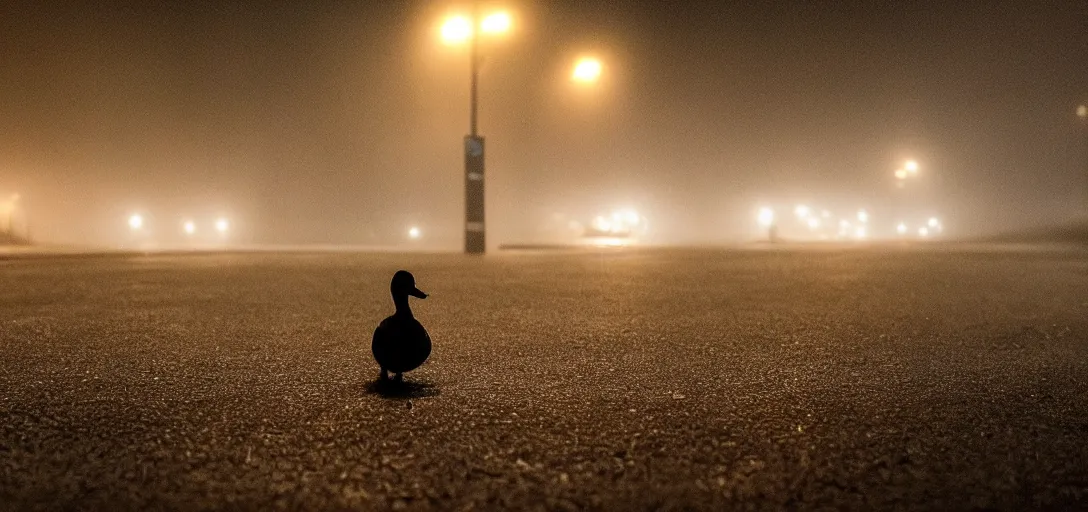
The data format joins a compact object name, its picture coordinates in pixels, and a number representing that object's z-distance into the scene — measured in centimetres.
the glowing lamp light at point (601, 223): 6583
